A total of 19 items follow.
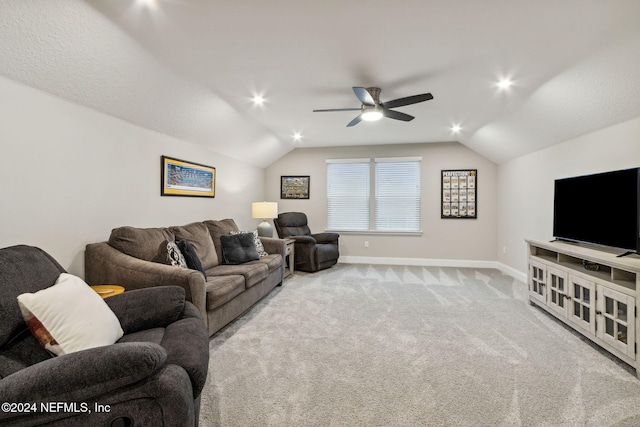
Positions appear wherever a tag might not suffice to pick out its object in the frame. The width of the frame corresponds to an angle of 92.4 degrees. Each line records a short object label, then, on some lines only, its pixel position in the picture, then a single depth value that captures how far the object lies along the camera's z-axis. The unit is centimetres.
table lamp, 528
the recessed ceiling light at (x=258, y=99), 366
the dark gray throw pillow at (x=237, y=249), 397
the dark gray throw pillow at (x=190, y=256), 307
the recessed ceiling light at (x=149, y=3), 194
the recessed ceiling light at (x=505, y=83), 304
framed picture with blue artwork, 375
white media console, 225
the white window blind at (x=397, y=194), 632
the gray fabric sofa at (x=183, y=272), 255
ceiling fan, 305
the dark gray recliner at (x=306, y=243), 553
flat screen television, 254
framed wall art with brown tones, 675
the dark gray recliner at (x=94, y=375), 105
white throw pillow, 137
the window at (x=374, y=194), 634
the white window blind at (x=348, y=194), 656
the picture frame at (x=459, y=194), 605
